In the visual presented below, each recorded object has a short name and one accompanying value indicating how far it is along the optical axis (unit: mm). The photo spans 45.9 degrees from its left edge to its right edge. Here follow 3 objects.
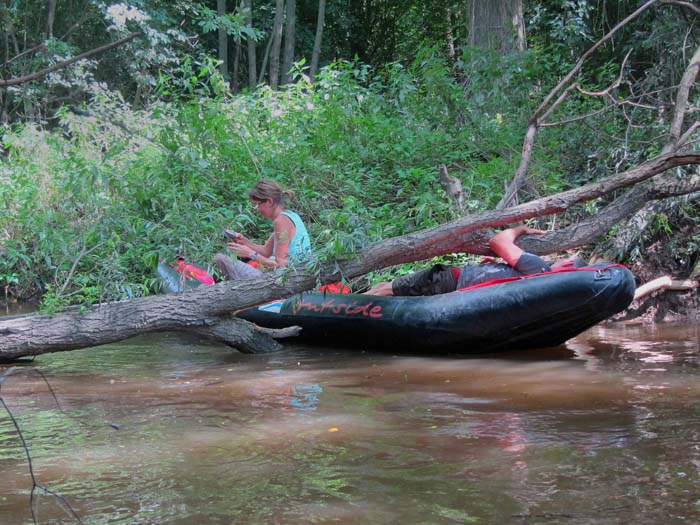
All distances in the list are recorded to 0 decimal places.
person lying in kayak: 6508
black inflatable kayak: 6031
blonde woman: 7160
